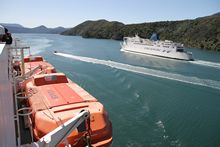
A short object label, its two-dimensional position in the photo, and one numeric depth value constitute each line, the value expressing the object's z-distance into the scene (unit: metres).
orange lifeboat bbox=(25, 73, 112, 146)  5.71
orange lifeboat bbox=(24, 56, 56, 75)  11.65
